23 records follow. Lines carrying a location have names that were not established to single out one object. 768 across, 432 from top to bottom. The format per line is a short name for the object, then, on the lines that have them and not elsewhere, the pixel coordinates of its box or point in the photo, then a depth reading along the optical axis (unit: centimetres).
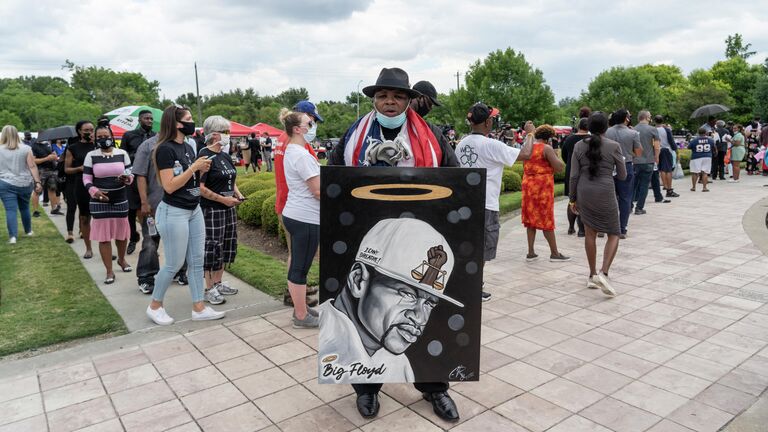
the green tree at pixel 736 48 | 6707
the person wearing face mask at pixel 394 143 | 294
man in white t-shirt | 496
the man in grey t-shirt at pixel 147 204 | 522
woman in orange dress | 646
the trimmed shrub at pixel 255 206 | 905
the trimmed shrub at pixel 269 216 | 819
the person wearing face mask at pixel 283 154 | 437
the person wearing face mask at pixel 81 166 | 685
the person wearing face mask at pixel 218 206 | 484
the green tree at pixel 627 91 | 4978
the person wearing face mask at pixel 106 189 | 582
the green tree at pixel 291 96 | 9169
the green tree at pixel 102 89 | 7619
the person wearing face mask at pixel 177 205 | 423
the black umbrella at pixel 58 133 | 1023
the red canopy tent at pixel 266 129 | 3206
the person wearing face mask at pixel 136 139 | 628
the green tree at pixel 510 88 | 4659
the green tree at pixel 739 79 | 5238
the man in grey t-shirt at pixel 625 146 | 766
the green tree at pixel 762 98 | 3997
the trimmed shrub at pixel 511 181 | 1327
